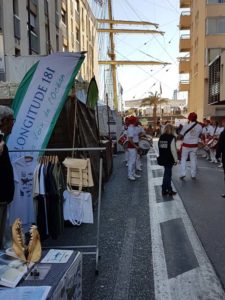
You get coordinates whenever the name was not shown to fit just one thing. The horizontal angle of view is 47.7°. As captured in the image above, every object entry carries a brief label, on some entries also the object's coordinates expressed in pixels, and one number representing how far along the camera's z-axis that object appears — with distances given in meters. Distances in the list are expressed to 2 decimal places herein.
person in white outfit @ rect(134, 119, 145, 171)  8.12
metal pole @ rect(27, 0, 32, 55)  15.78
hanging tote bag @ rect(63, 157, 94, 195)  3.03
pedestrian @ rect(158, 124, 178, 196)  5.75
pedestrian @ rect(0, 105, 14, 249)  2.56
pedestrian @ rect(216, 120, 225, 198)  5.81
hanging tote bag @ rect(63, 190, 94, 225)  3.09
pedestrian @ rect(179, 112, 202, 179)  7.36
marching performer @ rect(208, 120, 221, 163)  10.56
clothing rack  2.91
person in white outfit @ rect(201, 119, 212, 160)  11.26
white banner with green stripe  3.87
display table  1.82
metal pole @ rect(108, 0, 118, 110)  31.41
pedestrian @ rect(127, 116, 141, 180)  7.54
